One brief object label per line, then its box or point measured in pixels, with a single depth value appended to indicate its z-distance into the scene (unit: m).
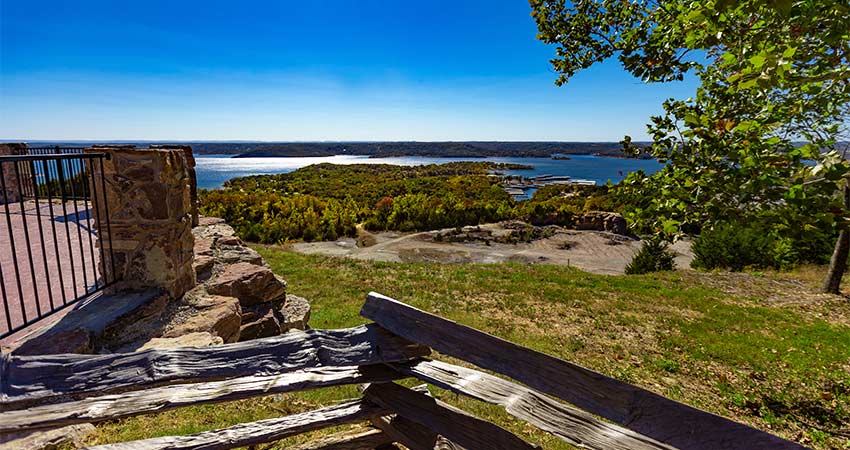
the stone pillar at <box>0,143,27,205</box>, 9.68
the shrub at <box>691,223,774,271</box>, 13.46
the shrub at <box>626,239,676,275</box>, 13.09
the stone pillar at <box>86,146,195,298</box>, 3.94
